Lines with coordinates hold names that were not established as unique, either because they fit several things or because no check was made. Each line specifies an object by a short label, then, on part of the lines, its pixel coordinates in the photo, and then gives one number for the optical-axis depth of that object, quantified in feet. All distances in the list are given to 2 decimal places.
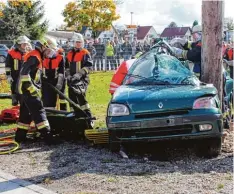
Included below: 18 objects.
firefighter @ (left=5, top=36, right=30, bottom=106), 36.09
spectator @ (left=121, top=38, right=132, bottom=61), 98.32
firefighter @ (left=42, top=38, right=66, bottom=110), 30.86
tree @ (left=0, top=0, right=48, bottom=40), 134.41
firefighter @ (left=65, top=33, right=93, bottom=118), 29.71
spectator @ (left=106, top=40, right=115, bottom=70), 92.79
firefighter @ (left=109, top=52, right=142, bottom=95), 26.62
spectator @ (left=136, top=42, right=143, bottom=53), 97.82
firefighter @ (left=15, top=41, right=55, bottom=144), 24.67
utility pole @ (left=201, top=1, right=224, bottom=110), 25.13
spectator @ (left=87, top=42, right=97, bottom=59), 89.70
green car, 20.90
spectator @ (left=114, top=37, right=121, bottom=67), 96.27
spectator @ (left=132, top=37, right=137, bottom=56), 98.56
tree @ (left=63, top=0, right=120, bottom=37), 185.06
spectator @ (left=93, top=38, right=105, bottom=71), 95.20
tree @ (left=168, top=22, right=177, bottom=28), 320.89
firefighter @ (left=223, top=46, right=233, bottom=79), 43.91
